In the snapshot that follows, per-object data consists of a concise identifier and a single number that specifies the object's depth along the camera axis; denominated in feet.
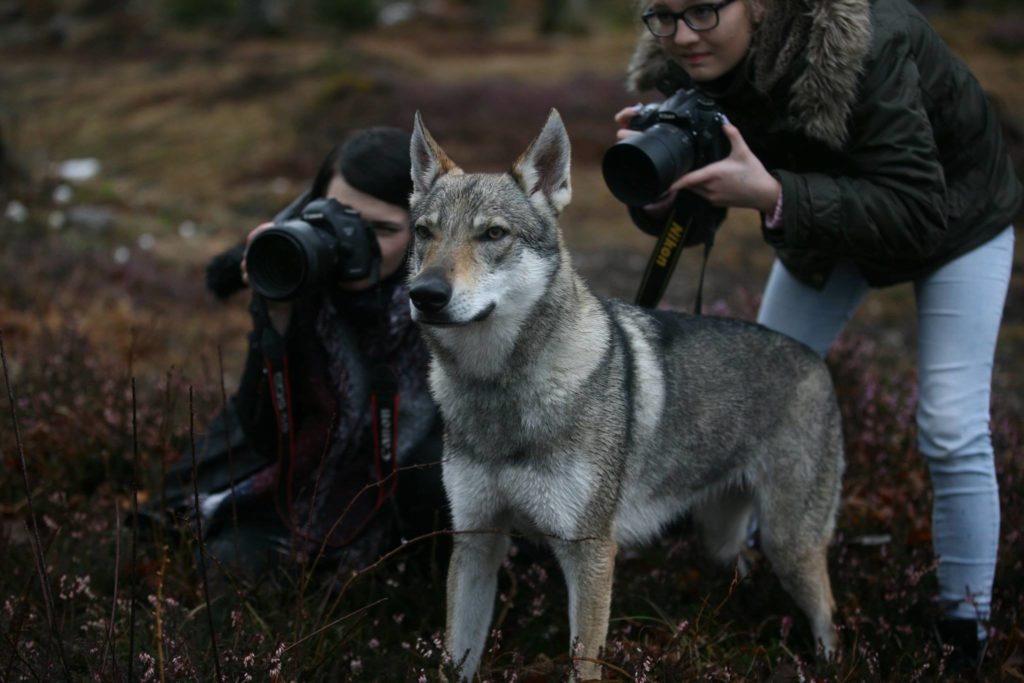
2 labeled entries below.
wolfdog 9.60
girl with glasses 10.43
